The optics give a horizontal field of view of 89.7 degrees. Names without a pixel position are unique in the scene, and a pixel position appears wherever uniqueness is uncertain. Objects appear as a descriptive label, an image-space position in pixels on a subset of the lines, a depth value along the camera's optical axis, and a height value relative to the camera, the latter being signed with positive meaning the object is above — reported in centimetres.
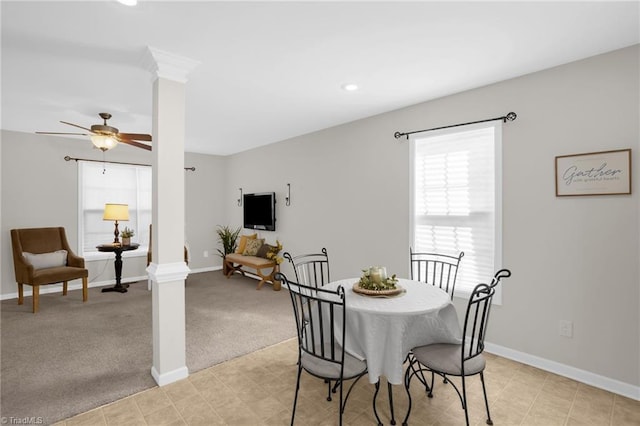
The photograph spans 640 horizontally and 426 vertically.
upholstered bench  529 -85
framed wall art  235 +30
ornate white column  247 -2
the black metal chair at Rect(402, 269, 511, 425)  185 -89
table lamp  505 +3
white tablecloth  192 -72
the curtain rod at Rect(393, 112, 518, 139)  286 +88
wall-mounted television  575 +5
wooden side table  506 -70
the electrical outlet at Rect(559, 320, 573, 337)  259 -94
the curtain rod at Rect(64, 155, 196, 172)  522 +92
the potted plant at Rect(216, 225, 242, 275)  664 -55
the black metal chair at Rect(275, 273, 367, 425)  183 -87
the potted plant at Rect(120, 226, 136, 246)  540 -37
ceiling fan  356 +89
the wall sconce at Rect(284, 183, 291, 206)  545 +28
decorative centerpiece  222 -51
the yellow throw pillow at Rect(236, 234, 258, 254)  609 -53
